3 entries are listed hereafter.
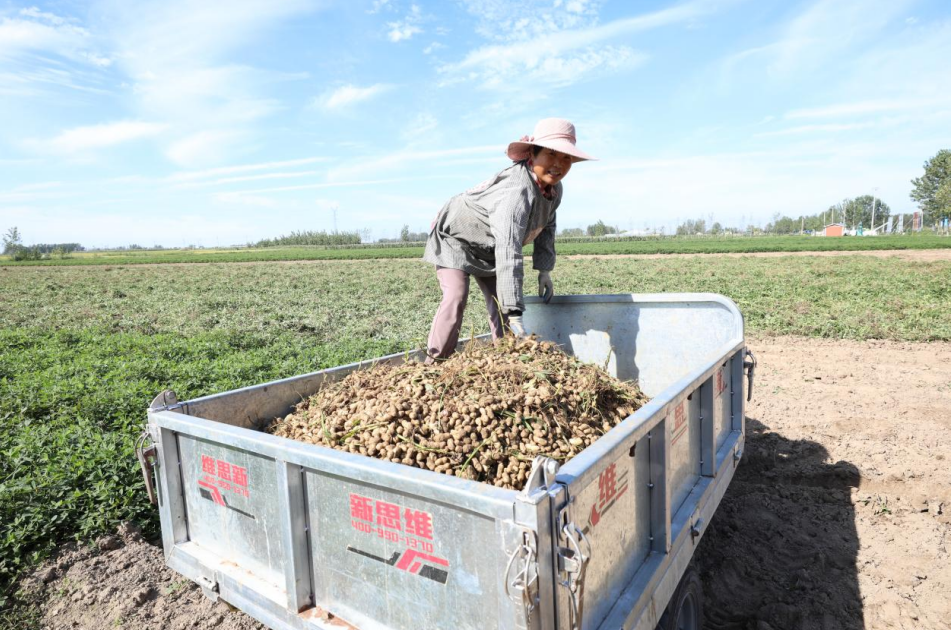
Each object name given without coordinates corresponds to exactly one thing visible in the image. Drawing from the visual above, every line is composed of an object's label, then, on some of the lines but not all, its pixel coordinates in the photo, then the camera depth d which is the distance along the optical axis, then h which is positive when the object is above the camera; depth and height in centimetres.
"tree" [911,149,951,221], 7569 +563
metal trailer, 129 -77
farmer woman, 319 +9
